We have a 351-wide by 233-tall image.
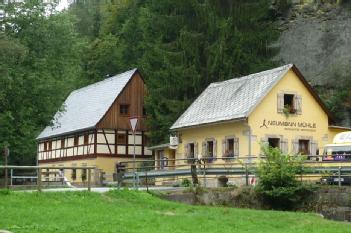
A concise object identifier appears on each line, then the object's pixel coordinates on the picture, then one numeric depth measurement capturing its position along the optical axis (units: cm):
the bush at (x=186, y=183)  2851
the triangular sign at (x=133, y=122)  2973
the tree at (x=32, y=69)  3219
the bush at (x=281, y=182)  2497
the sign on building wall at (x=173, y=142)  4422
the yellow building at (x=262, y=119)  3816
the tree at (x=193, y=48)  5066
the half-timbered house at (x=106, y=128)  5334
